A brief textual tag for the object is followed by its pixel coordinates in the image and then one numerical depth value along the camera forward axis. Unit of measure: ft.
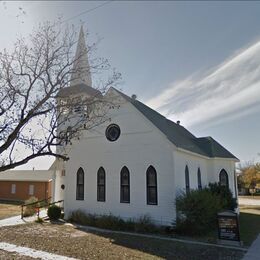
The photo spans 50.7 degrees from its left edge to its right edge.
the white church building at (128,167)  53.21
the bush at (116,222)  50.37
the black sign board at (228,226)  39.58
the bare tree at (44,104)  35.24
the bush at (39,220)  61.61
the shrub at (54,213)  63.77
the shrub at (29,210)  71.04
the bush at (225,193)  65.21
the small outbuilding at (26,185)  126.31
